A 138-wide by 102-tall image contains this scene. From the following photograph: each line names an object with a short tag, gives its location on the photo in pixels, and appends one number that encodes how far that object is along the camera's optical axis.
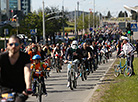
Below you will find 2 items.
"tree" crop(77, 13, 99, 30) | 97.28
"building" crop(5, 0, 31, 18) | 162.12
